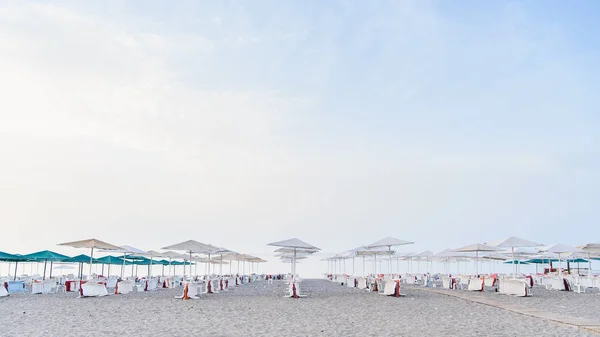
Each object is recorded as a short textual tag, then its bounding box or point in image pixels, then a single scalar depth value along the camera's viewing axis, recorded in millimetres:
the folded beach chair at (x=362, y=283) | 22723
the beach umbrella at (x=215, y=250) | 19314
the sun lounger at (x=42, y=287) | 19419
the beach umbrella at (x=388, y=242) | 18609
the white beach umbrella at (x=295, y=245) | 17047
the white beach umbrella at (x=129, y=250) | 21186
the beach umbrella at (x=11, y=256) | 20781
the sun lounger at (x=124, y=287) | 18859
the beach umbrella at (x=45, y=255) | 21781
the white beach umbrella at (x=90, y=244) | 17906
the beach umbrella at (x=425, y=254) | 30147
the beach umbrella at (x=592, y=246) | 18094
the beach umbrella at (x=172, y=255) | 27578
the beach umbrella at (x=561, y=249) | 23650
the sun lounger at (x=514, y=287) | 16922
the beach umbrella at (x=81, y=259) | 24719
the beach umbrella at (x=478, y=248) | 20469
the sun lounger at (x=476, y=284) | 19781
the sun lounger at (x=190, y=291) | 16139
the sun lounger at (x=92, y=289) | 16859
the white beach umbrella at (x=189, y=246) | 17766
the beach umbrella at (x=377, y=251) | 22072
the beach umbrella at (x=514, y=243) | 18391
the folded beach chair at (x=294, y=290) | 16922
